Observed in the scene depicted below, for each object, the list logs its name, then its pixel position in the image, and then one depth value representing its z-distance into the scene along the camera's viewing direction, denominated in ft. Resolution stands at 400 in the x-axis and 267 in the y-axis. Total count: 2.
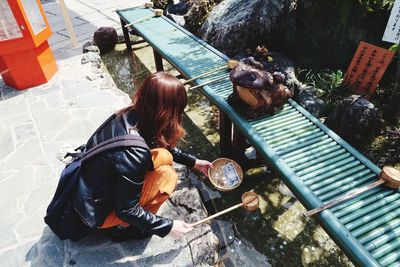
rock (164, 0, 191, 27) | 26.13
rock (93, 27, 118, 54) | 24.63
